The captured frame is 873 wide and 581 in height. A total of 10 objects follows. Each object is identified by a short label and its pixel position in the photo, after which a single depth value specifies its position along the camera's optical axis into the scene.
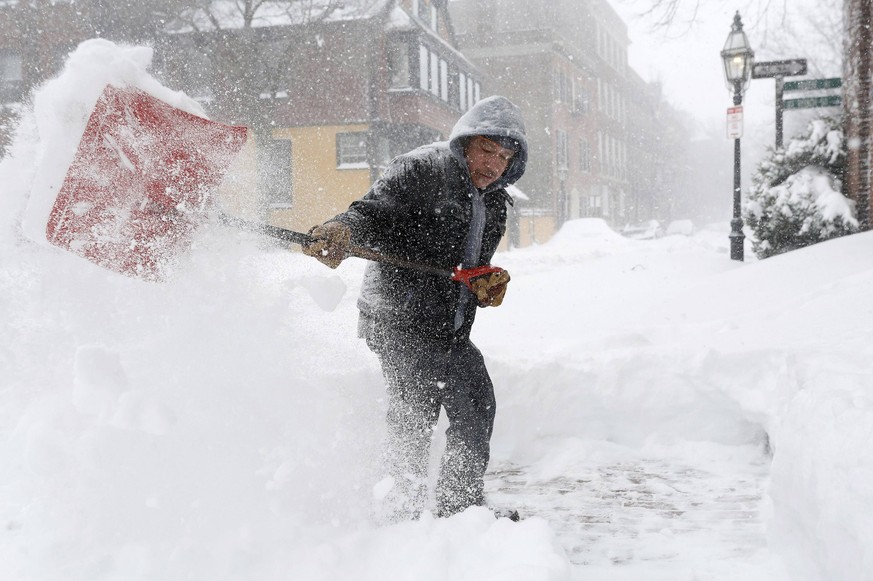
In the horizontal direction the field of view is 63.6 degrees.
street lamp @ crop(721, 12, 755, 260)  10.16
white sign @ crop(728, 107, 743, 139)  10.12
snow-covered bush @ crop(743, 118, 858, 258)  8.42
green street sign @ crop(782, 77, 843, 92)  8.72
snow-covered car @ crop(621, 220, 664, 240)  28.37
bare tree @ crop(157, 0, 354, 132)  18.73
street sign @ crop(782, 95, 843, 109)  8.72
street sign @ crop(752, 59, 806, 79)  9.56
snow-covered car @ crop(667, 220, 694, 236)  32.62
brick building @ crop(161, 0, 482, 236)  19.27
